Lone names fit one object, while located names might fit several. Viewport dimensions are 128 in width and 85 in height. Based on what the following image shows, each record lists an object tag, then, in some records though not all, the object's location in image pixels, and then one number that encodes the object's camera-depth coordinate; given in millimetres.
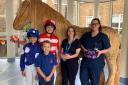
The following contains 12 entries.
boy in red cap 1797
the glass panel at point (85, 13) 5769
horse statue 1986
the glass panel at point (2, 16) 4928
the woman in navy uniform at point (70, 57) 1846
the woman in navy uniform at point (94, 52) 1832
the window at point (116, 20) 4968
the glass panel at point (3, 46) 4911
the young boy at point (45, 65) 1723
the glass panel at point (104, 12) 5607
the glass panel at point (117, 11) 5119
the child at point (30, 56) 1758
